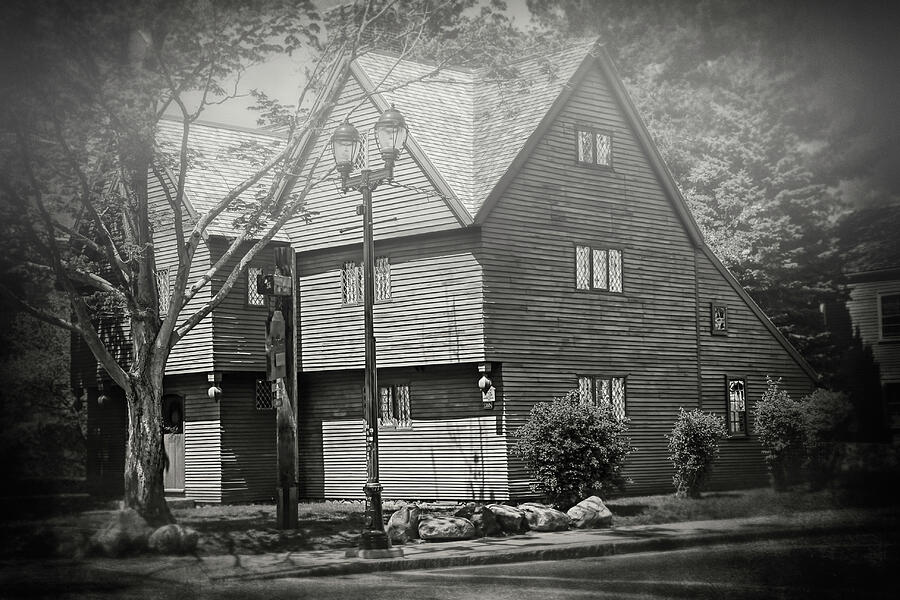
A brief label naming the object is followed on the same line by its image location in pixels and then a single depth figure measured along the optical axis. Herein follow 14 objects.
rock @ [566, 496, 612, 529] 16.34
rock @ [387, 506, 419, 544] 14.47
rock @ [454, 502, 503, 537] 15.10
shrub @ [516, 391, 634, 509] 18.00
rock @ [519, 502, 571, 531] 15.91
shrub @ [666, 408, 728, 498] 20.81
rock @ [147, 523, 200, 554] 13.54
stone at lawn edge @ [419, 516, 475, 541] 14.66
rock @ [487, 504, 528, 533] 15.46
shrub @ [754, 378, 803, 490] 19.82
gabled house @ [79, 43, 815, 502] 20.30
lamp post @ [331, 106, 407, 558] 13.55
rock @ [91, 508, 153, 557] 13.36
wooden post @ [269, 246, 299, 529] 15.34
